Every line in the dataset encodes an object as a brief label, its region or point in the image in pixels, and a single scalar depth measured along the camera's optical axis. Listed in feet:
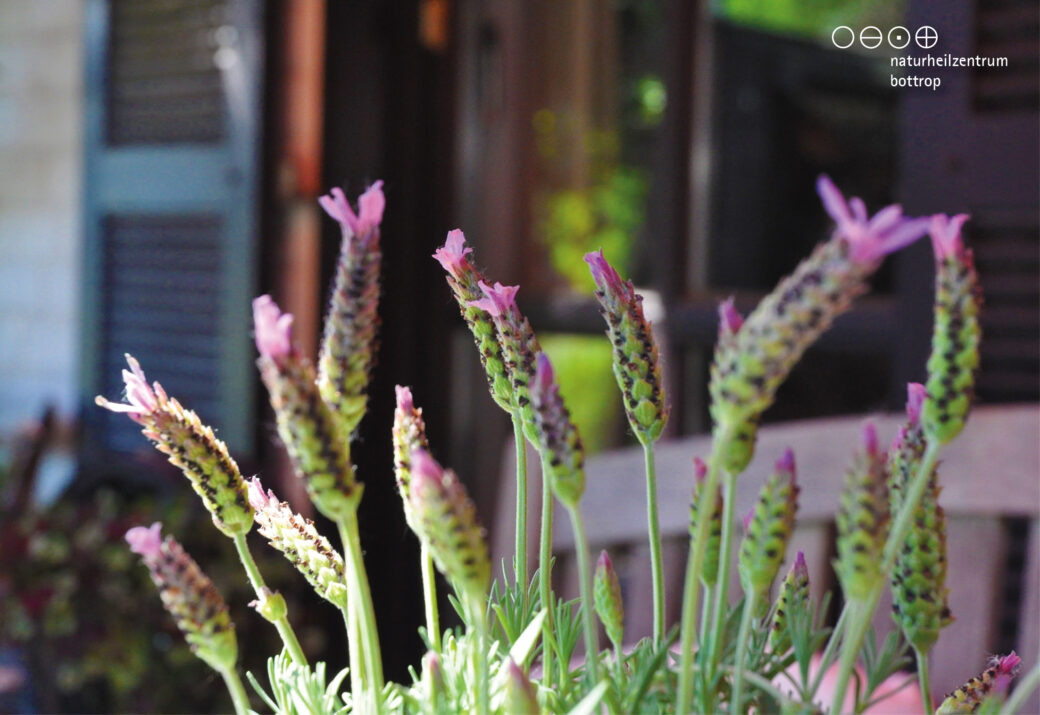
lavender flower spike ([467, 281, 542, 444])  1.63
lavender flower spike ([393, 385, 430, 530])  1.64
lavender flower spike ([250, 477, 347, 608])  1.71
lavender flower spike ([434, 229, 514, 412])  1.68
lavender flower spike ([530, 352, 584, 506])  1.52
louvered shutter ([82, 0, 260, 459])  7.45
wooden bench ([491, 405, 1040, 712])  4.10
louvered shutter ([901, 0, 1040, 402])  4.83
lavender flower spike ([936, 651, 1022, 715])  1.67
